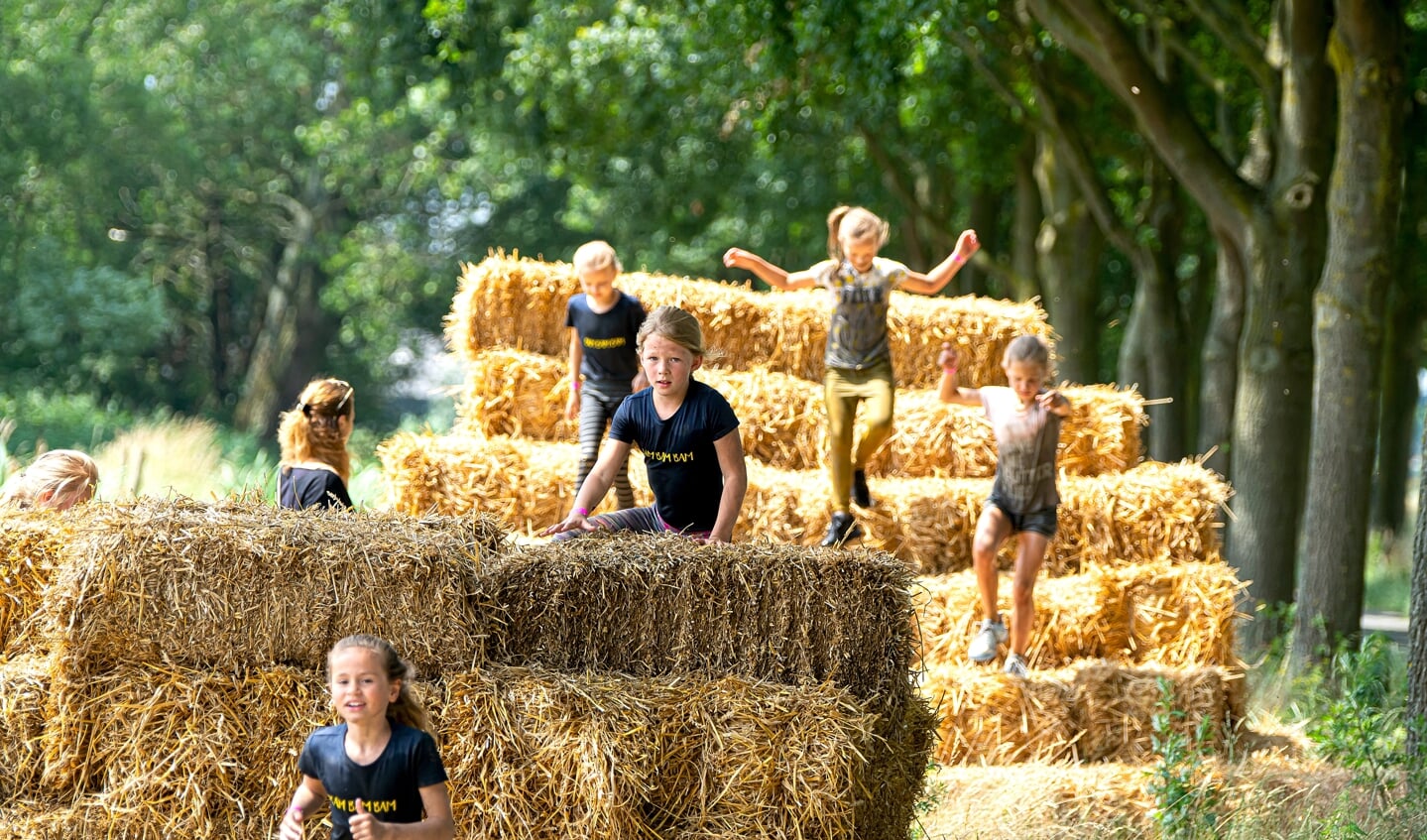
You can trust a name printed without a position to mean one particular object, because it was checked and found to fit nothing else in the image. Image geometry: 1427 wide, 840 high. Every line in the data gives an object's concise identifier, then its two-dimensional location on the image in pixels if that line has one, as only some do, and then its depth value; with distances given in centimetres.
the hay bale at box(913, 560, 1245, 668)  1545
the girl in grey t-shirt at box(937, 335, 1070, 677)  1493
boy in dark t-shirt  1560
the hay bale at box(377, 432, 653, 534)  1622
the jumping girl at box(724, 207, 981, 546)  1574
